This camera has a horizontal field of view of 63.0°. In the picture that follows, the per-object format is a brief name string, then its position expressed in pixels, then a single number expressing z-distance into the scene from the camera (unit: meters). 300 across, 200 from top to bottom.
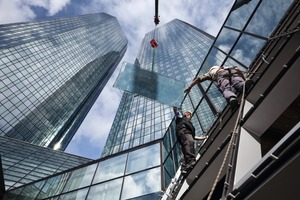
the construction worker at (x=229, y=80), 5.01
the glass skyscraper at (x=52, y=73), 68.44
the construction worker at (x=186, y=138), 5.95
